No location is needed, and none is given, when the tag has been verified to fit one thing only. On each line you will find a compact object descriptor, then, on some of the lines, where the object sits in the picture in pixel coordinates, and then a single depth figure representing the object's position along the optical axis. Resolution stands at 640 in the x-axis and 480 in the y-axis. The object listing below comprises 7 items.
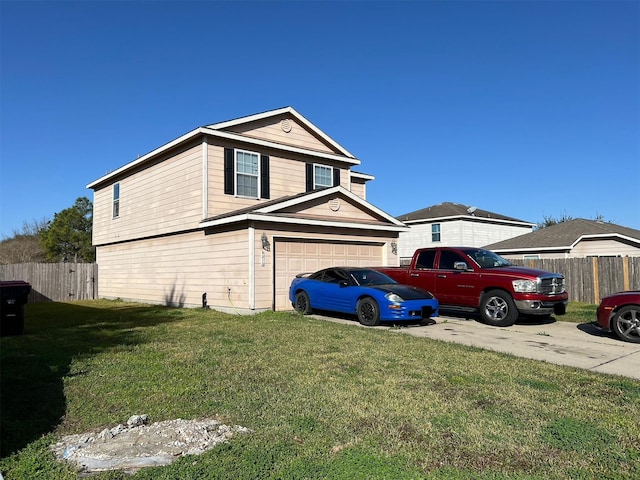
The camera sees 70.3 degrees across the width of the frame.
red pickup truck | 10.45
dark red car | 8.52
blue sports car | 10.29
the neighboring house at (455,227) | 31.80
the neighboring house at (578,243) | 25.06
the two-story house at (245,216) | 13.46
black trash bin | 9.00
